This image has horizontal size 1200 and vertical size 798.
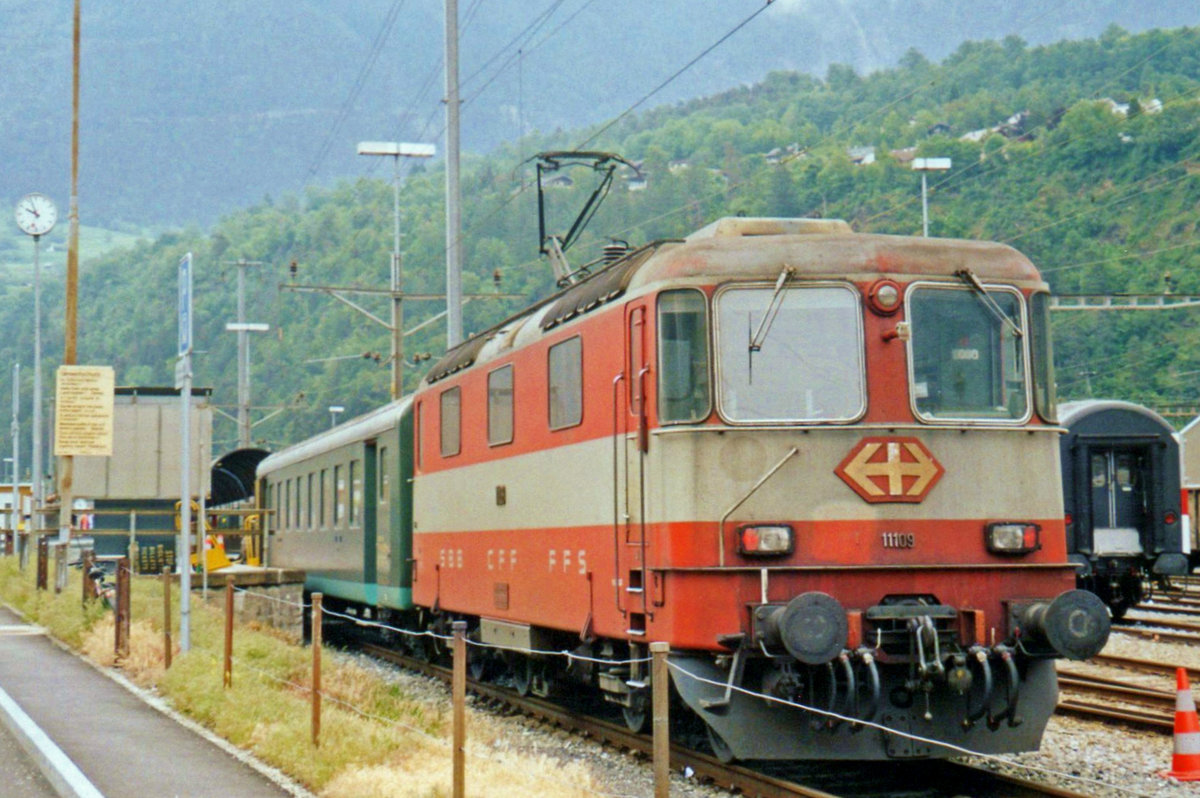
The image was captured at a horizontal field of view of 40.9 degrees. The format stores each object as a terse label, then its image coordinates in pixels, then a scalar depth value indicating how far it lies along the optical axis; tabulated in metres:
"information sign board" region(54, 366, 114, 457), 24.45
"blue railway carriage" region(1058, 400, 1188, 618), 22.84
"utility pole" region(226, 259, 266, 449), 47.47
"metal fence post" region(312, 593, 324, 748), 10.37
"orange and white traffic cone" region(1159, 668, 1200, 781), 10.26
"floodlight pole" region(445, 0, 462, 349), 24.48
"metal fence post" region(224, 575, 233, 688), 13.25
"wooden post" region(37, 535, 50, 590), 26.02
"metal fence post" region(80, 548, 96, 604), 20.70
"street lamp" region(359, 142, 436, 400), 31.90
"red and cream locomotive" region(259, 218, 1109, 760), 9.35
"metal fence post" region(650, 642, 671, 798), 7.17
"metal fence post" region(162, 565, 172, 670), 15.47
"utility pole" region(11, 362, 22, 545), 50.15
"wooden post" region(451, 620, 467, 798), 8.00
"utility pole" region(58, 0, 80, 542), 24.91
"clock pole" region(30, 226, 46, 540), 33.72
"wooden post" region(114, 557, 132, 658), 16.73
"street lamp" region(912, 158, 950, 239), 36.62
